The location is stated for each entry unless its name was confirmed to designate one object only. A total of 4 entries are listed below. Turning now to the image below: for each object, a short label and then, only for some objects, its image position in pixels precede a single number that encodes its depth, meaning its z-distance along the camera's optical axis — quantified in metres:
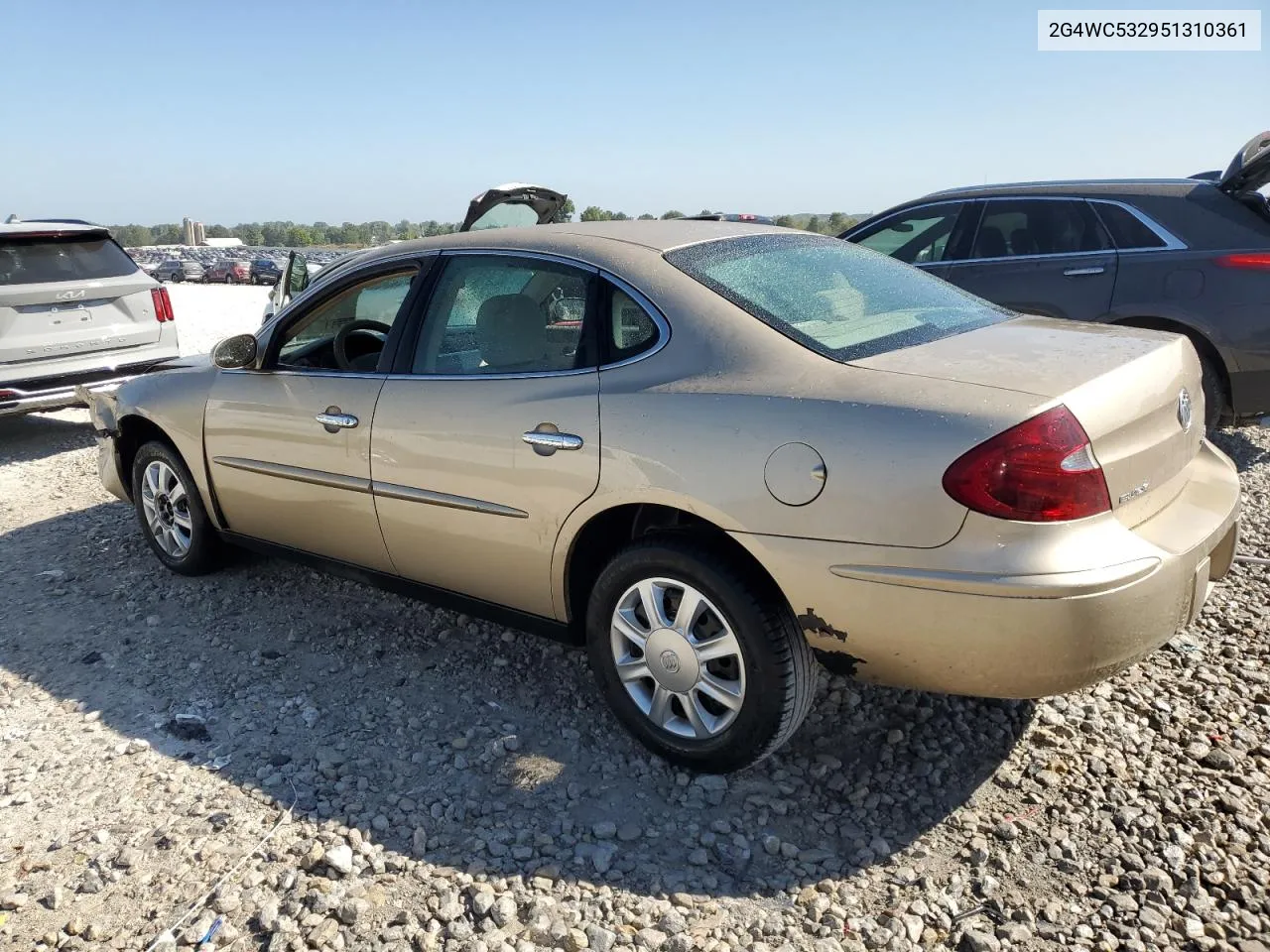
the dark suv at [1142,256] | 5.55
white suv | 7.28
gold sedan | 2.40
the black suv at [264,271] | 47.19
